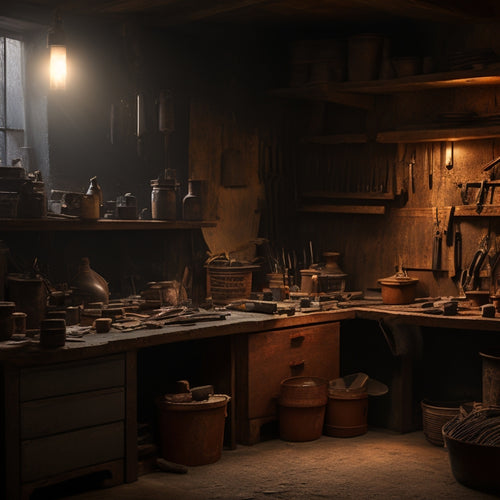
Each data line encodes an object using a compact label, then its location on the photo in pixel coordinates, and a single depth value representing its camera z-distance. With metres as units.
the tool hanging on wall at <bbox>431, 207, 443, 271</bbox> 6.72
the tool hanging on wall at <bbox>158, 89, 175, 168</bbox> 6.39
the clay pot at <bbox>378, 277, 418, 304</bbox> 6.34
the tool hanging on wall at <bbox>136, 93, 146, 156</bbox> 6.28
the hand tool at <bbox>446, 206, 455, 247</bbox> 6.67
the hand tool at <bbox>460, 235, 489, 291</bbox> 6.51
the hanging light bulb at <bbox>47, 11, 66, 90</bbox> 5.40
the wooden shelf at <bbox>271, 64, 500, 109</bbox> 6.18
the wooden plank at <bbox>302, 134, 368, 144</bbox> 7.03
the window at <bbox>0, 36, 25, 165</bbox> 5.84
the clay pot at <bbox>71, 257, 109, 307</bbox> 5.66
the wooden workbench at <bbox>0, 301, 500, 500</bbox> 4.44
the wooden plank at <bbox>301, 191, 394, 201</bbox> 6.95
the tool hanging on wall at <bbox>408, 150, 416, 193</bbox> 6.88
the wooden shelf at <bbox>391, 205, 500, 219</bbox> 6.43
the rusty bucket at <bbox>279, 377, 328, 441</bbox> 5.77
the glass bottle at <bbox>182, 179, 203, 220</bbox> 6.45
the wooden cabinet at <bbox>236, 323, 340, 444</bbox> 5.68
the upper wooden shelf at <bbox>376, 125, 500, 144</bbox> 6.30
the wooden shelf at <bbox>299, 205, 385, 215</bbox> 6.96
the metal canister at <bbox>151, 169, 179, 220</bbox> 6.24
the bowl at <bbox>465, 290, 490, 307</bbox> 6.18
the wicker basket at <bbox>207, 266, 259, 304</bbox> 6.45
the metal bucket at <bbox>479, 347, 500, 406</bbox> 5.57
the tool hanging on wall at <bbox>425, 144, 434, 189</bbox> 6.79
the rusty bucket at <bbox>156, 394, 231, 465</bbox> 5.27
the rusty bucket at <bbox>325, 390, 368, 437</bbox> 6.00
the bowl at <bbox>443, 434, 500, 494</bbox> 4.84
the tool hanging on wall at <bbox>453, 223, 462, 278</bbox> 6.65
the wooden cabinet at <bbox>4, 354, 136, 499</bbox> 4.43
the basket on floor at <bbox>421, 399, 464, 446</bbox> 5.84
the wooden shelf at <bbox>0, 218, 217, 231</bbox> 5.34
